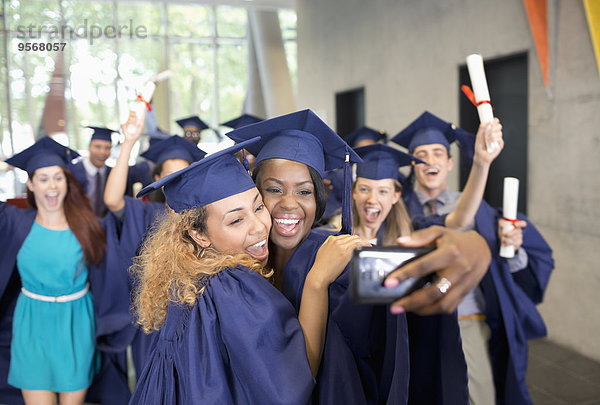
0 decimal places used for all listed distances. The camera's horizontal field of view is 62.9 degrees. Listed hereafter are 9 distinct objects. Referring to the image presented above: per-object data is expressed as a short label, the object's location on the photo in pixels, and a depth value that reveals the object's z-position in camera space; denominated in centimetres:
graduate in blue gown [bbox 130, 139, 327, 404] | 130
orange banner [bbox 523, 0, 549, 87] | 430
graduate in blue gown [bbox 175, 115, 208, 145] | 588
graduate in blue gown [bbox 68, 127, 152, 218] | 525
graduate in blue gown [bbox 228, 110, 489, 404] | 118
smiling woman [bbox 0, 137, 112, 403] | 292
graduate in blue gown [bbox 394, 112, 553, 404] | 265
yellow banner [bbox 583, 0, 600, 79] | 383
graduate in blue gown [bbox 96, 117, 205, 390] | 320
